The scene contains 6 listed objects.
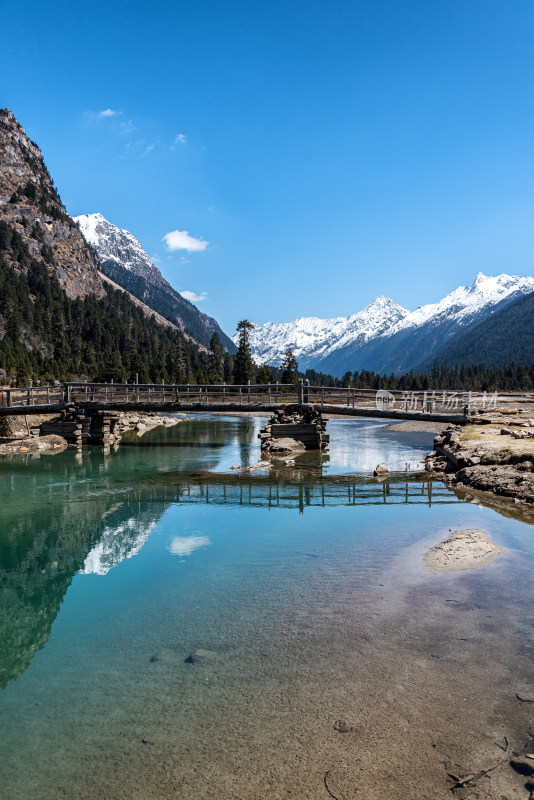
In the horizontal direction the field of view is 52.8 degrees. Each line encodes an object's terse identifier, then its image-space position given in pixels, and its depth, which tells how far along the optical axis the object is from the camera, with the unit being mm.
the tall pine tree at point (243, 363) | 107819
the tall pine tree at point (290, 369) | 114562
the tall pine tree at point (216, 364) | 126000
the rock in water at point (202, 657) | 8641
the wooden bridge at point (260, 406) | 35562
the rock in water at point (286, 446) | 38812
